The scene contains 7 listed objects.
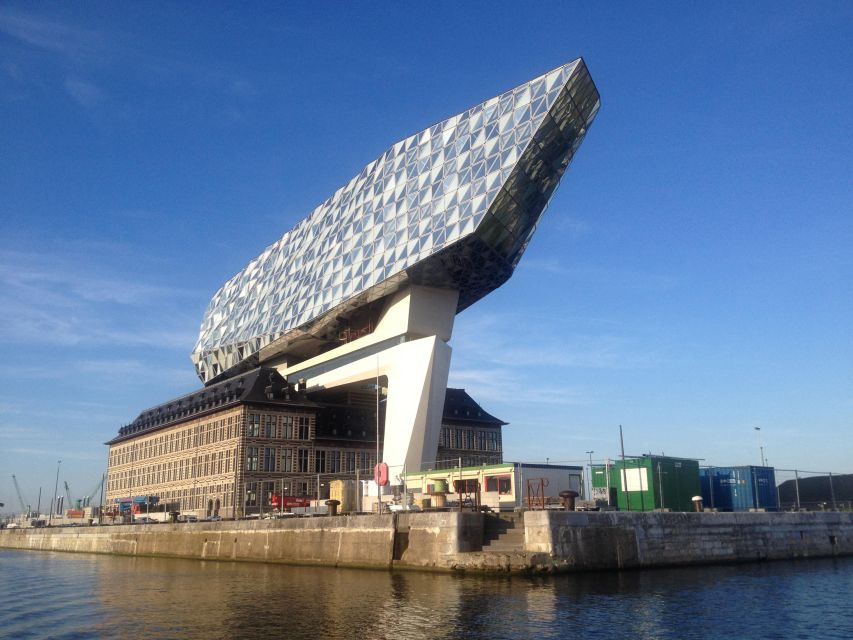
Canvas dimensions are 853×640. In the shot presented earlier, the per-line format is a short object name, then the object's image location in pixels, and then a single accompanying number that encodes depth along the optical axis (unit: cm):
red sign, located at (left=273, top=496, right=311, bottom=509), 5932
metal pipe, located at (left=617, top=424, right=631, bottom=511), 4446
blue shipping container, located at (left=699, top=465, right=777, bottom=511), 4950
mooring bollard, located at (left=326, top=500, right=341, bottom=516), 4272
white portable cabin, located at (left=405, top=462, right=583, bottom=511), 4266
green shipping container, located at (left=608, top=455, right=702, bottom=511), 4431
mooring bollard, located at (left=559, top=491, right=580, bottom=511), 3575
